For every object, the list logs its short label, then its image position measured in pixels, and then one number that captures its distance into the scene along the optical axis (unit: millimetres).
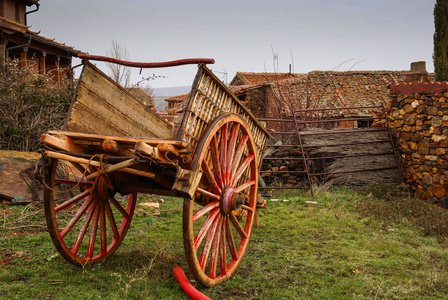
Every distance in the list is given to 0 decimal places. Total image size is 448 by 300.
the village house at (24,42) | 12977
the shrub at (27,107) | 8500
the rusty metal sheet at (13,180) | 6418
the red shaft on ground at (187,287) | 3451
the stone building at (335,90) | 16953
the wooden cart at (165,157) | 3217
